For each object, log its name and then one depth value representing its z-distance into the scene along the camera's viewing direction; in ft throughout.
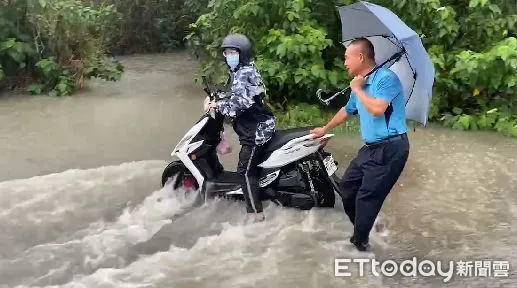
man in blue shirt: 13.78
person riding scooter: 16.65
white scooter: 17.16
